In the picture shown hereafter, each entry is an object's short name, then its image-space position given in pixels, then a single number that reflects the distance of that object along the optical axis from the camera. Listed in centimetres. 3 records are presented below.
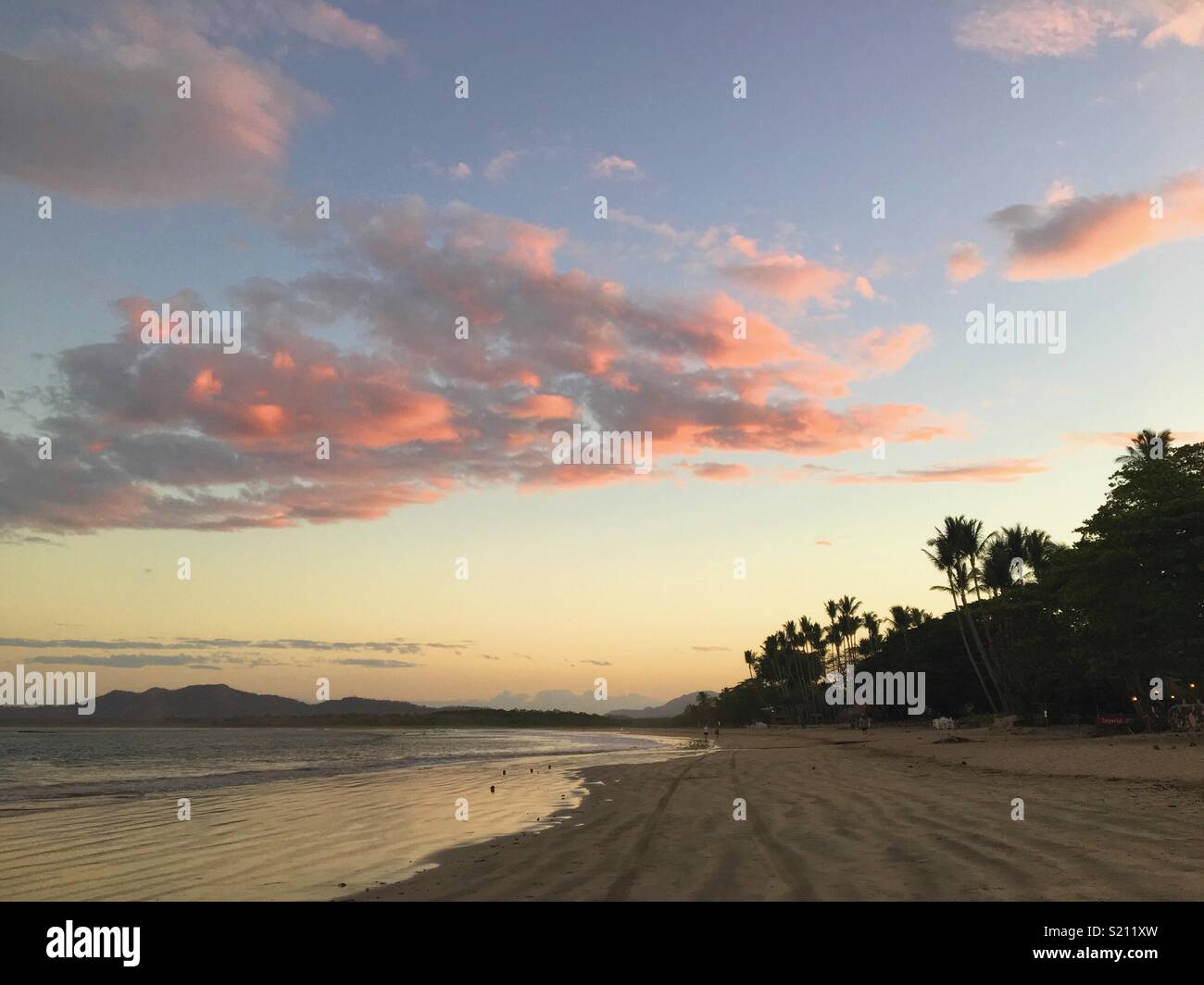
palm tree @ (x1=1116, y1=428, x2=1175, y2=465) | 4603
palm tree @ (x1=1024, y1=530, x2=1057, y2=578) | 7307
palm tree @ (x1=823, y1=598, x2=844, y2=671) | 14225
